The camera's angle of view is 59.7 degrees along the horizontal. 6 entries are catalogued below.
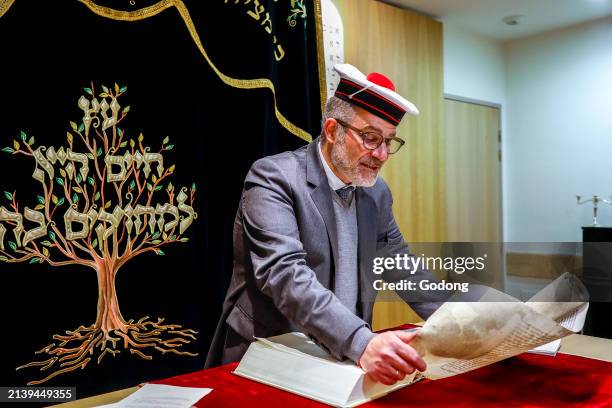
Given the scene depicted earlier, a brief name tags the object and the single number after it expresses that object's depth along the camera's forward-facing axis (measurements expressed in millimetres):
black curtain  2129
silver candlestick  4623
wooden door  4941
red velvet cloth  1051
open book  989
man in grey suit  1429
